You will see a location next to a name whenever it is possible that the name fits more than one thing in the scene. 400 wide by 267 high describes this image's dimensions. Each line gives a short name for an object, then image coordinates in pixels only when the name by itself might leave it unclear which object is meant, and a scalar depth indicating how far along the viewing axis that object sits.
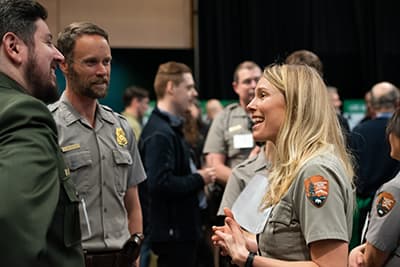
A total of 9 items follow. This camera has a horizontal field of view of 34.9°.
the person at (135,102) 6.96
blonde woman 1.89
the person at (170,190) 3.90
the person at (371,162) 4.12
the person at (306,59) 3.58
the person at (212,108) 7.51
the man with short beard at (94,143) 2.60
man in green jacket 1.33
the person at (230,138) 4.20
